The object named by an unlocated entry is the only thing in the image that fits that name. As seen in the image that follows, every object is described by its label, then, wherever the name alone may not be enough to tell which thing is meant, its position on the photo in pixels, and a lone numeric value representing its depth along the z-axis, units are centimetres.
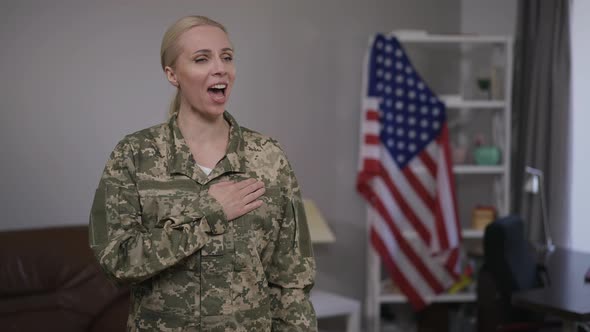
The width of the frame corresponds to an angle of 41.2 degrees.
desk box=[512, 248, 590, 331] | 261
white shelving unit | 439
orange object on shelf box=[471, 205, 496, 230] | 456
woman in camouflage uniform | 158
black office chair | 321
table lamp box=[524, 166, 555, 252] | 395
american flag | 438
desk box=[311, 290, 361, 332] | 381
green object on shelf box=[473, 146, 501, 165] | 451
